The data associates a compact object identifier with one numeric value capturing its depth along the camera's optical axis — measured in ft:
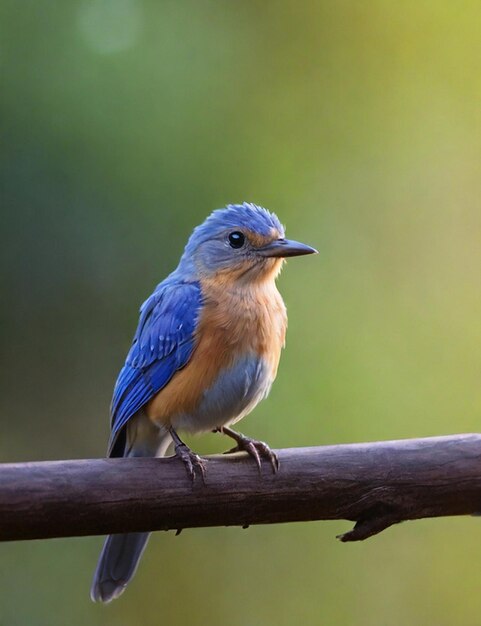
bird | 19.67
